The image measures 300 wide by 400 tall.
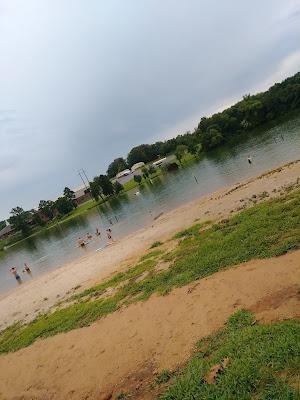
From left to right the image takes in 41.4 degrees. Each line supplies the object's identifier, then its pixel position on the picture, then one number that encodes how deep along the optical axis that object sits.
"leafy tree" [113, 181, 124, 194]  126.02
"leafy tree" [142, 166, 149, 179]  131.12
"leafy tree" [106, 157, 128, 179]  192.68
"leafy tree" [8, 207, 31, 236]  141.62
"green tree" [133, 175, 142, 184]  127.50
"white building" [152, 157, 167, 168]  143.75
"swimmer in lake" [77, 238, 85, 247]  57.66
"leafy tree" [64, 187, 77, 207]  145.45
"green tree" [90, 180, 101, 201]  123.50
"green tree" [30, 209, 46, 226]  139.62
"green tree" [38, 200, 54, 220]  144.12
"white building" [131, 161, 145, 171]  174.80
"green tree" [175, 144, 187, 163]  127.62
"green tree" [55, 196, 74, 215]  138.61
